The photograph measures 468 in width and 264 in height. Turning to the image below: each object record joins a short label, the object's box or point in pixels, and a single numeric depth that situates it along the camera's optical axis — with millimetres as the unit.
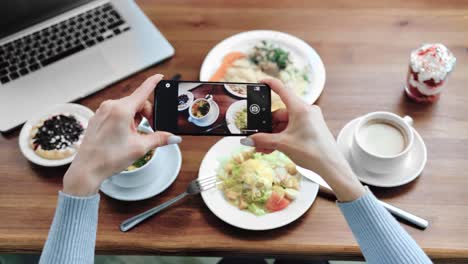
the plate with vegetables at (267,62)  1188
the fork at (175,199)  1000
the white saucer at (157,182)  1026
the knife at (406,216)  976
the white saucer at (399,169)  1021
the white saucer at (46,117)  1067
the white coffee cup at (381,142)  995
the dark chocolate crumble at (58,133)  1091
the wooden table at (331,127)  983
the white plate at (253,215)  973
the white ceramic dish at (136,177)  994
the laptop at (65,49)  1204
